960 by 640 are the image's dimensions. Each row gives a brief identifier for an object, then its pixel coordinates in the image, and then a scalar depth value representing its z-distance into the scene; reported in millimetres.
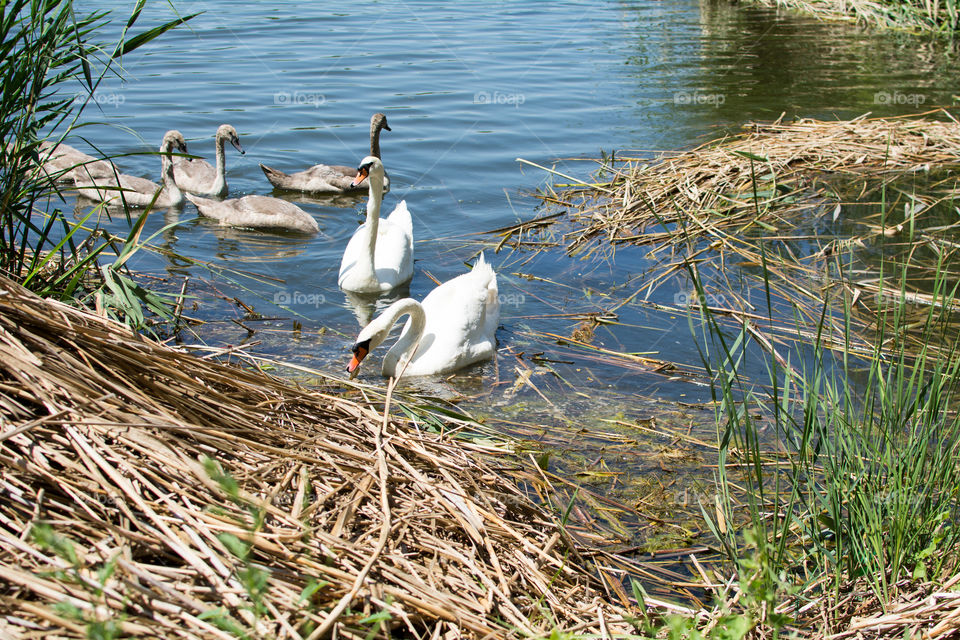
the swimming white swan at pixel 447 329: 6180
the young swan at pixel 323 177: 10281
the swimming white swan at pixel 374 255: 7746
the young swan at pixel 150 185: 9211
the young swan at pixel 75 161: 9477
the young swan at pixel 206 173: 10078
